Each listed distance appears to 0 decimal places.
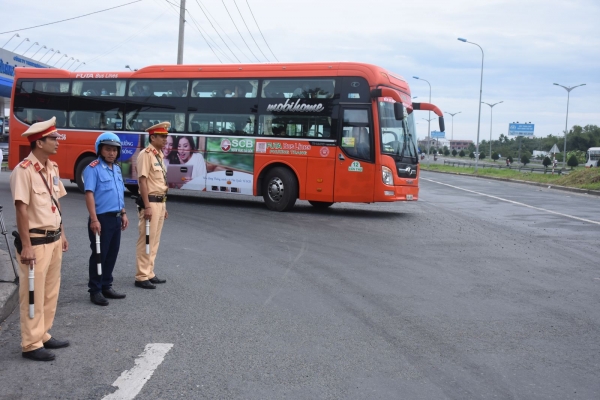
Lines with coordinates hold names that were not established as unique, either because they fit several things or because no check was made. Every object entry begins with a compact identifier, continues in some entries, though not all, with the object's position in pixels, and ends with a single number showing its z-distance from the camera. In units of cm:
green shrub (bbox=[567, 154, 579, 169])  7049
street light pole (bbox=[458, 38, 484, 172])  5508
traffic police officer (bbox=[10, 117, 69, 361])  490
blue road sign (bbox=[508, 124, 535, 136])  9150
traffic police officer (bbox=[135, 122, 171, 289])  750
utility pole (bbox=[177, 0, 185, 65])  2792
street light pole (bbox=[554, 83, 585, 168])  5581
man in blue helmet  654
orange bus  1548
